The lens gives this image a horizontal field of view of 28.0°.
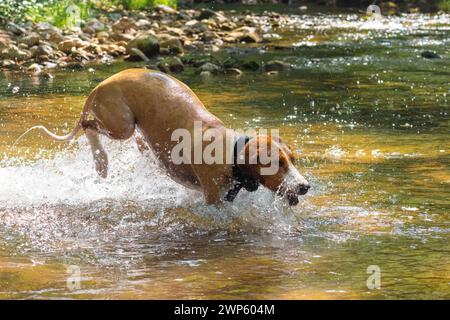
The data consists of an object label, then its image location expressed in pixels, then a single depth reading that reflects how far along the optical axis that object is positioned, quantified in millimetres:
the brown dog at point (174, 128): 6512
